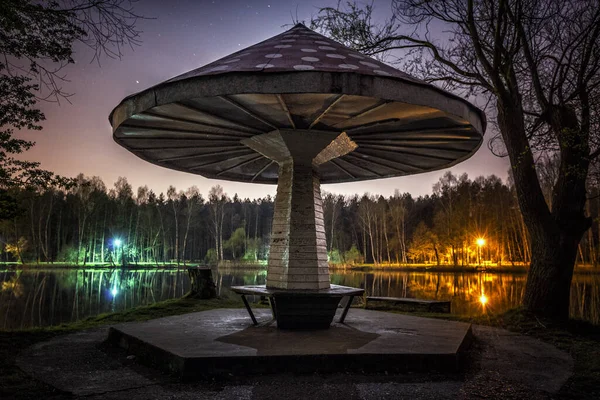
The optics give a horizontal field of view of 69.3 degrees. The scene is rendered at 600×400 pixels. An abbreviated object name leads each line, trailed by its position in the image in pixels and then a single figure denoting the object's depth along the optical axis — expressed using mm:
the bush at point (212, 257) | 61656
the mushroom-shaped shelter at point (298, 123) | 5676
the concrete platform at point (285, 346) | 5584
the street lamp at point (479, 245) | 49469
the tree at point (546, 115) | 10742
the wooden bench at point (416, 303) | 14641
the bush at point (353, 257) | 61688
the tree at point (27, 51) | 5441
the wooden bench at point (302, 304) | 7629
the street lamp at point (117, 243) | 65125
